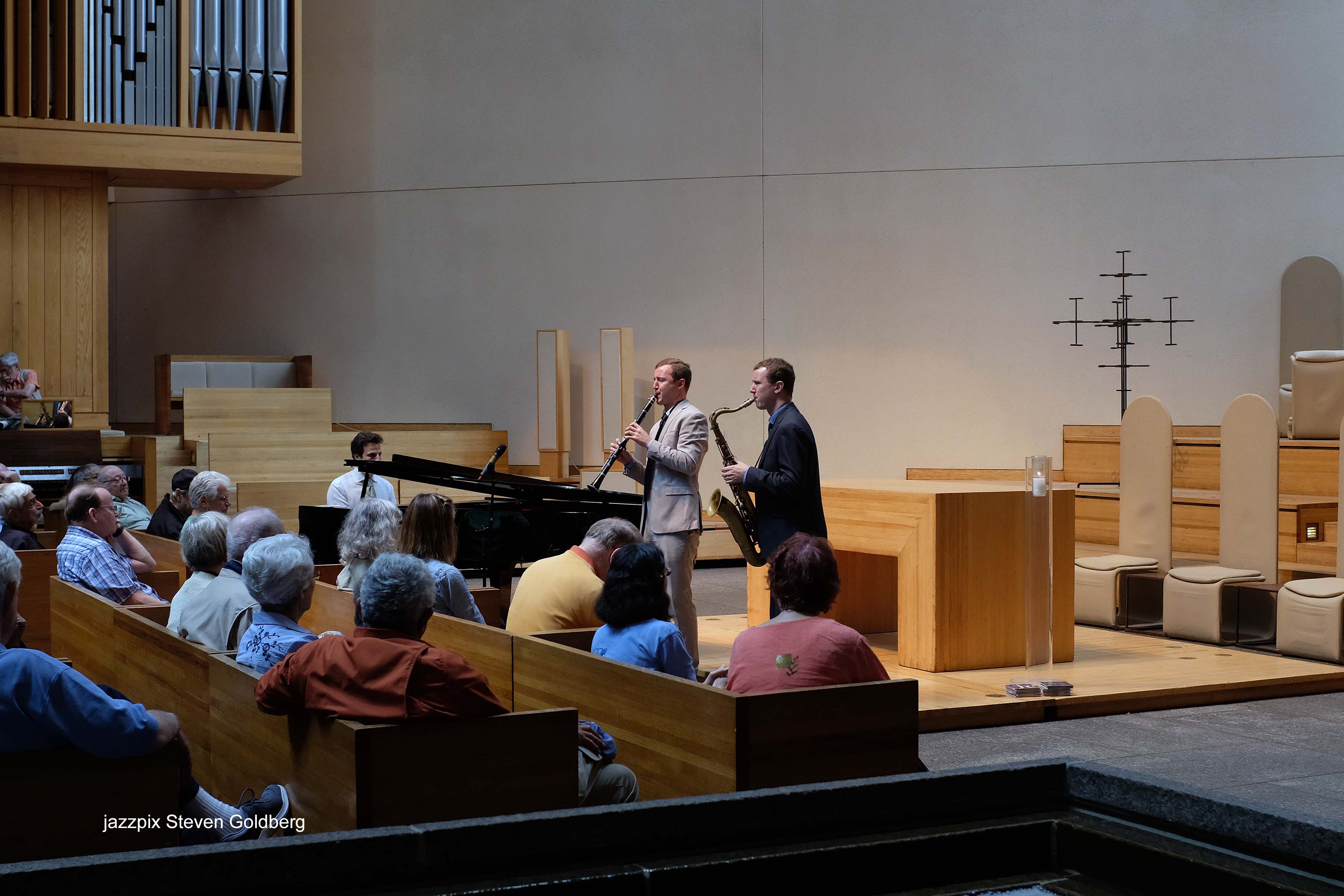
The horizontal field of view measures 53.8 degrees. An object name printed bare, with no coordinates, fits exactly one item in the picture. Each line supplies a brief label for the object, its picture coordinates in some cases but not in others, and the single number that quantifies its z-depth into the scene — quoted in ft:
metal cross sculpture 29.45
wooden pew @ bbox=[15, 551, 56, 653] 16.63
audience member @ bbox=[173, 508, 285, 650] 11.60
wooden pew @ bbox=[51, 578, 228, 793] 10.88
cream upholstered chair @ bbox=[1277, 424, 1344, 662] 18.48
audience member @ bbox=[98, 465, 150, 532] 18.75
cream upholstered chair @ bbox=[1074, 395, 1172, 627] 21.95
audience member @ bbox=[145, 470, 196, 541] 20.16
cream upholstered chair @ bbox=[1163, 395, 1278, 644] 20.34
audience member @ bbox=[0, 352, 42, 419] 26.30
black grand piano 20.52
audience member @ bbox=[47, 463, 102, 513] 18.69
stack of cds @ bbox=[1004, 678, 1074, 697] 15.90
